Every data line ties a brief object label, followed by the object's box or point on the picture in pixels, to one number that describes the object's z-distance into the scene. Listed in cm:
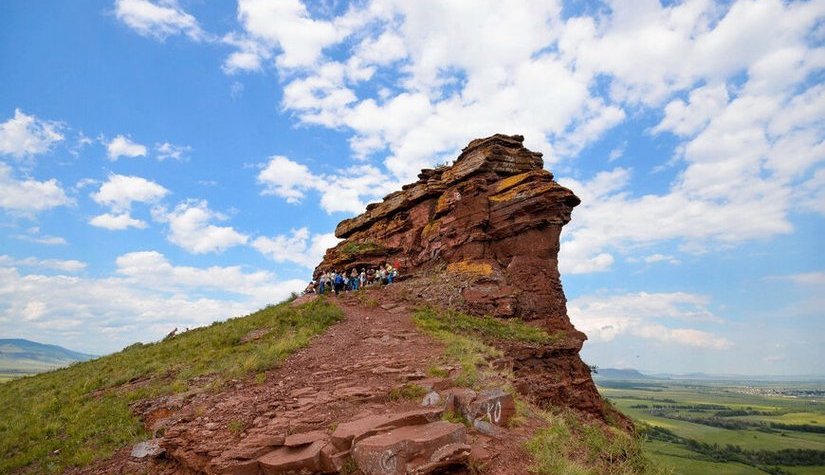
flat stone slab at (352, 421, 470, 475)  781
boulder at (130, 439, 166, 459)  1088
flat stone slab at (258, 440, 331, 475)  838
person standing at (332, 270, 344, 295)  3073
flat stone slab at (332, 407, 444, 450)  880
